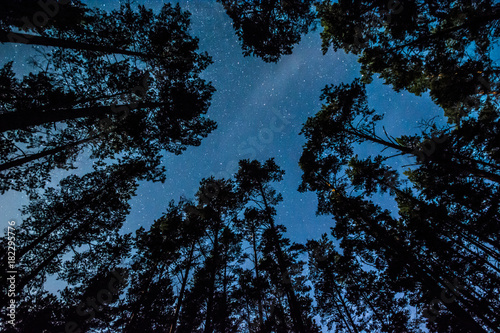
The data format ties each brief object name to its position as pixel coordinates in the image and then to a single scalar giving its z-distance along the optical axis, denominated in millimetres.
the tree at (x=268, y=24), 7964
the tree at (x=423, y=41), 6617
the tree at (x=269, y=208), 11344
